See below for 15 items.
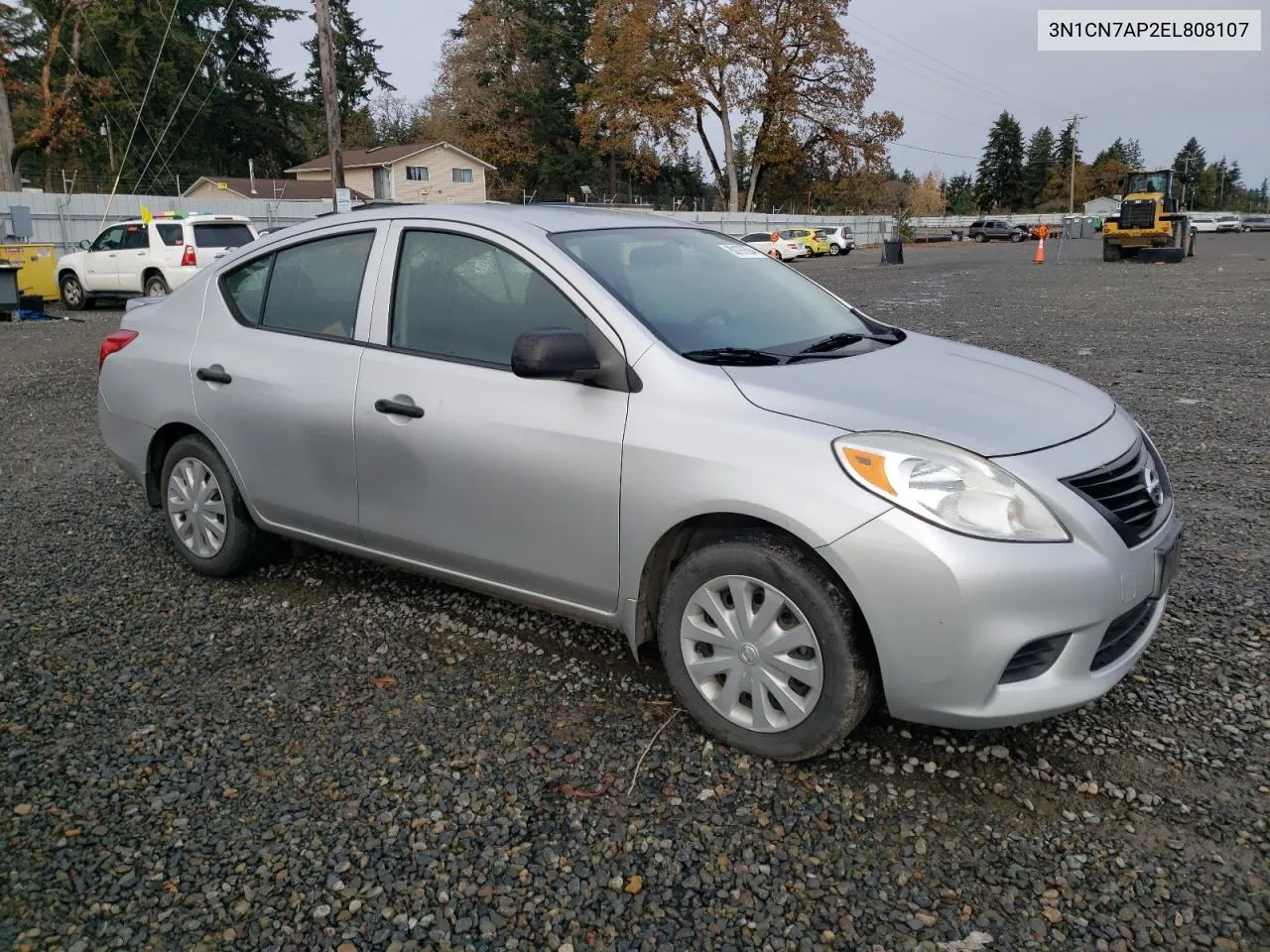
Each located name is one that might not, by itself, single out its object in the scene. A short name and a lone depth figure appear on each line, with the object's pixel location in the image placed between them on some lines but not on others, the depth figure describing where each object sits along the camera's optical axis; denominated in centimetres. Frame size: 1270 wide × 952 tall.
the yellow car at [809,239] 4556
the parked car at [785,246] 3916
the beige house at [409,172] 5216
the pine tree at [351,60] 6353
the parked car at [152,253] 1806
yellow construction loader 3130
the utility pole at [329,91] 2191
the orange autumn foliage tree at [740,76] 5488
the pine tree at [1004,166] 10838
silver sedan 278
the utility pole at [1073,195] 9517
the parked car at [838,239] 4832
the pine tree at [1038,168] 10900
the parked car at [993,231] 6462
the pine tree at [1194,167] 12527
